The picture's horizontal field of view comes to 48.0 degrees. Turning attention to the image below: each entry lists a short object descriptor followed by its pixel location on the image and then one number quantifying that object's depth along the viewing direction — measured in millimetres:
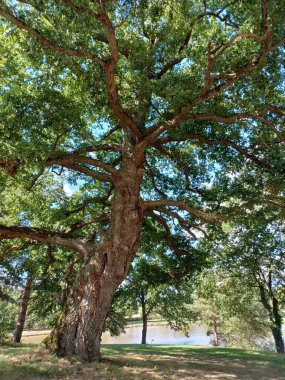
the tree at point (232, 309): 22312
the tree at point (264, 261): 14045
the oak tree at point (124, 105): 6969
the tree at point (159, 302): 20781
